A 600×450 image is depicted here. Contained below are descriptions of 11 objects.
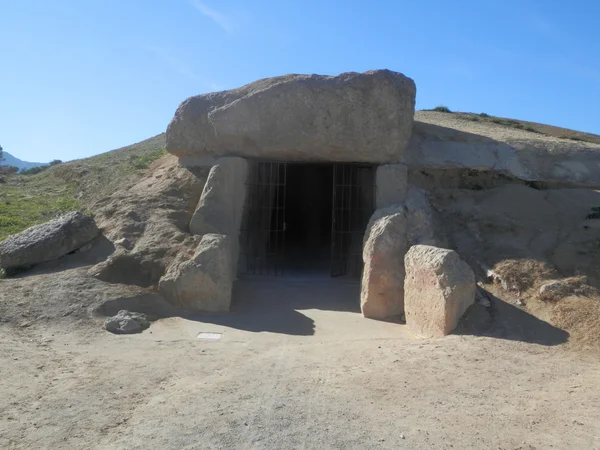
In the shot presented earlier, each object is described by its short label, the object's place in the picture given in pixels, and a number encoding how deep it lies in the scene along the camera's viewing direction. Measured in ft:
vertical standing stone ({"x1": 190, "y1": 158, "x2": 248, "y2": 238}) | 30.60
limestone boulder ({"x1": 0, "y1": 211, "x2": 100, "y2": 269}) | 28.35
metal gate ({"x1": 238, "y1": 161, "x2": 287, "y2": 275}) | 35.12
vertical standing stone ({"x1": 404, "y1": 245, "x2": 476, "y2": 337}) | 21.91
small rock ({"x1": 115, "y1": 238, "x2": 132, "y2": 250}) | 29.54
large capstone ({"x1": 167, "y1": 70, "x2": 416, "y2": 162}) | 32.42
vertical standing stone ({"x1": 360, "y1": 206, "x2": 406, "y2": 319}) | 26.37
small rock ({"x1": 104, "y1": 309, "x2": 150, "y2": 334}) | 23.39
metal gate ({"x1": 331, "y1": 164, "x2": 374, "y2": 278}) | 35.47
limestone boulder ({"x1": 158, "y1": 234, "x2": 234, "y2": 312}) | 26.50
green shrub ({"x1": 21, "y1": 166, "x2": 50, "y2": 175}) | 71.93
